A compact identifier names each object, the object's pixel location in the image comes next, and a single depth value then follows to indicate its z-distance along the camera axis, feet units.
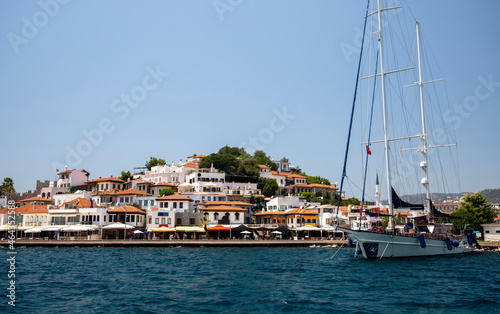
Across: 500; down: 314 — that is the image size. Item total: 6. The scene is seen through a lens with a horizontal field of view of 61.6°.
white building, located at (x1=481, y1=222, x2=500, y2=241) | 208.30
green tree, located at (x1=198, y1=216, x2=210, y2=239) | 224.80
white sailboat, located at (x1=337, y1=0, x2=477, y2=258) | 125.59
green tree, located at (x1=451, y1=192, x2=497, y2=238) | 218.59
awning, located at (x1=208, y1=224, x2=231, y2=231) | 212.00
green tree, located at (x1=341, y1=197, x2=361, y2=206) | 307.66
